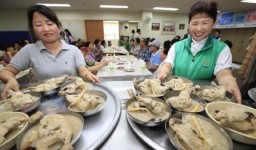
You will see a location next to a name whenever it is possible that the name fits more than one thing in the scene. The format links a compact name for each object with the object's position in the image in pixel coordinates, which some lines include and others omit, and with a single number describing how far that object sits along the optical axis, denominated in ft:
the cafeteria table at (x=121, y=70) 10.68
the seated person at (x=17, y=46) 21.61
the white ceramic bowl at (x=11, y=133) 2.10
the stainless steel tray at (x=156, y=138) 2.30
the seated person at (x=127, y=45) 30.85
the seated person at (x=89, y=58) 11.67
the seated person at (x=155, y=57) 13.89
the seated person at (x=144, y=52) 18.89
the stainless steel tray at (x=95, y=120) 2.39
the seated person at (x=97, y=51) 19.84
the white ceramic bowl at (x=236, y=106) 2.25
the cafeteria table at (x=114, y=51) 22.67
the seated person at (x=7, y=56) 16.12
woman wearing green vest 4.42
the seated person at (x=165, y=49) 13.00
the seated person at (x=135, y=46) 23.95
